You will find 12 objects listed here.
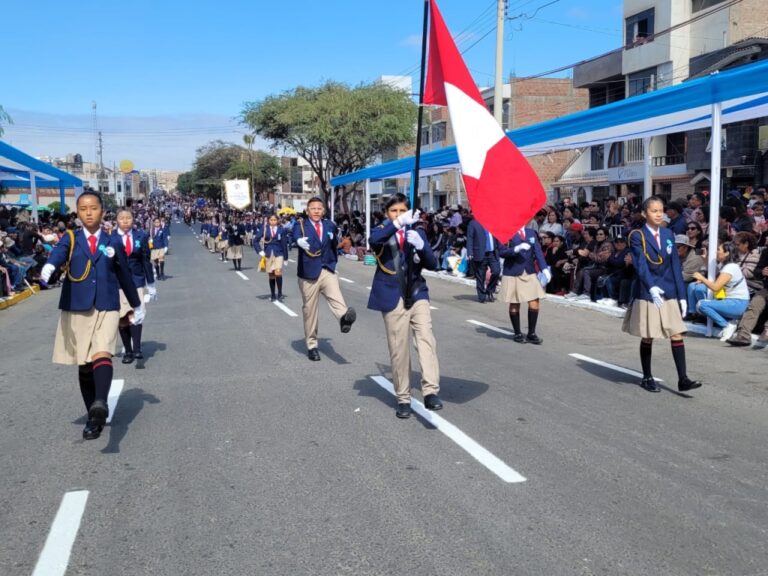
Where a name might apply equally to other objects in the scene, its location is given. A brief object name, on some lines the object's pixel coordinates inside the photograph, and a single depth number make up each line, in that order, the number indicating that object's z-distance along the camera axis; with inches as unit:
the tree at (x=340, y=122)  1718.8
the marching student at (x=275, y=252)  618.5
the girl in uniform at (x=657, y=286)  301.3
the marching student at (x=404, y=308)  267.7
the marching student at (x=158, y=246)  900.0
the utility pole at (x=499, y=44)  911.7
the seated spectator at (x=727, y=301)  422.3
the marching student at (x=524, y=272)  418.6
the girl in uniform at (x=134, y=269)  383.6
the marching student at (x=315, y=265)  397.1
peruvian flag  262.8
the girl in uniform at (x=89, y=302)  244.4
